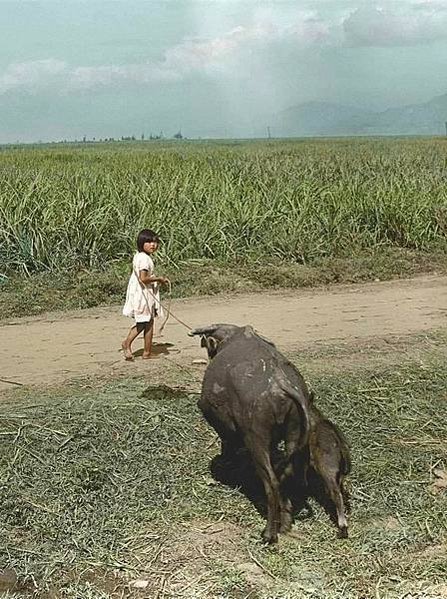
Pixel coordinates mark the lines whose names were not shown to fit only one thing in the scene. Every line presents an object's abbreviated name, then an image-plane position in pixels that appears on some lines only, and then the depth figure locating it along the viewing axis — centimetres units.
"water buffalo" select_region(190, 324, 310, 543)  349
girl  626
